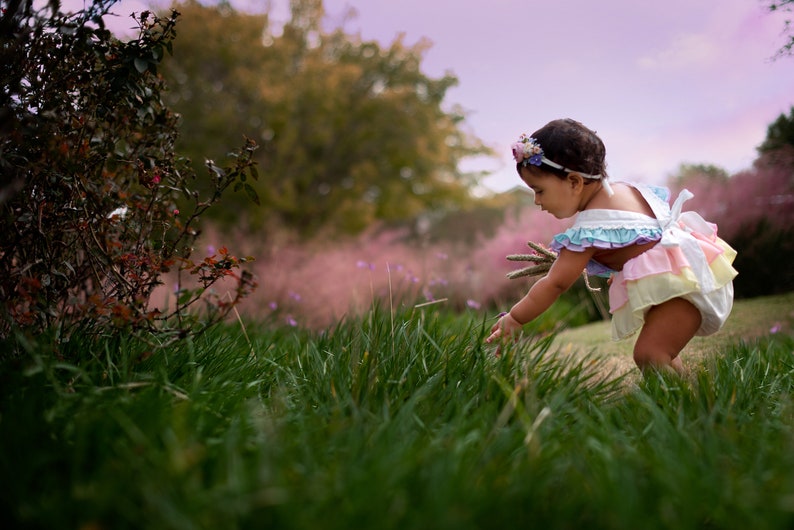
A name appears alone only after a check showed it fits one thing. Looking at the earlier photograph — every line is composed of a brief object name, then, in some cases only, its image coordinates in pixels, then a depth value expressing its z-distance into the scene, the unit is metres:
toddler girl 2.18
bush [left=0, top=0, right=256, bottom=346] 1.83
